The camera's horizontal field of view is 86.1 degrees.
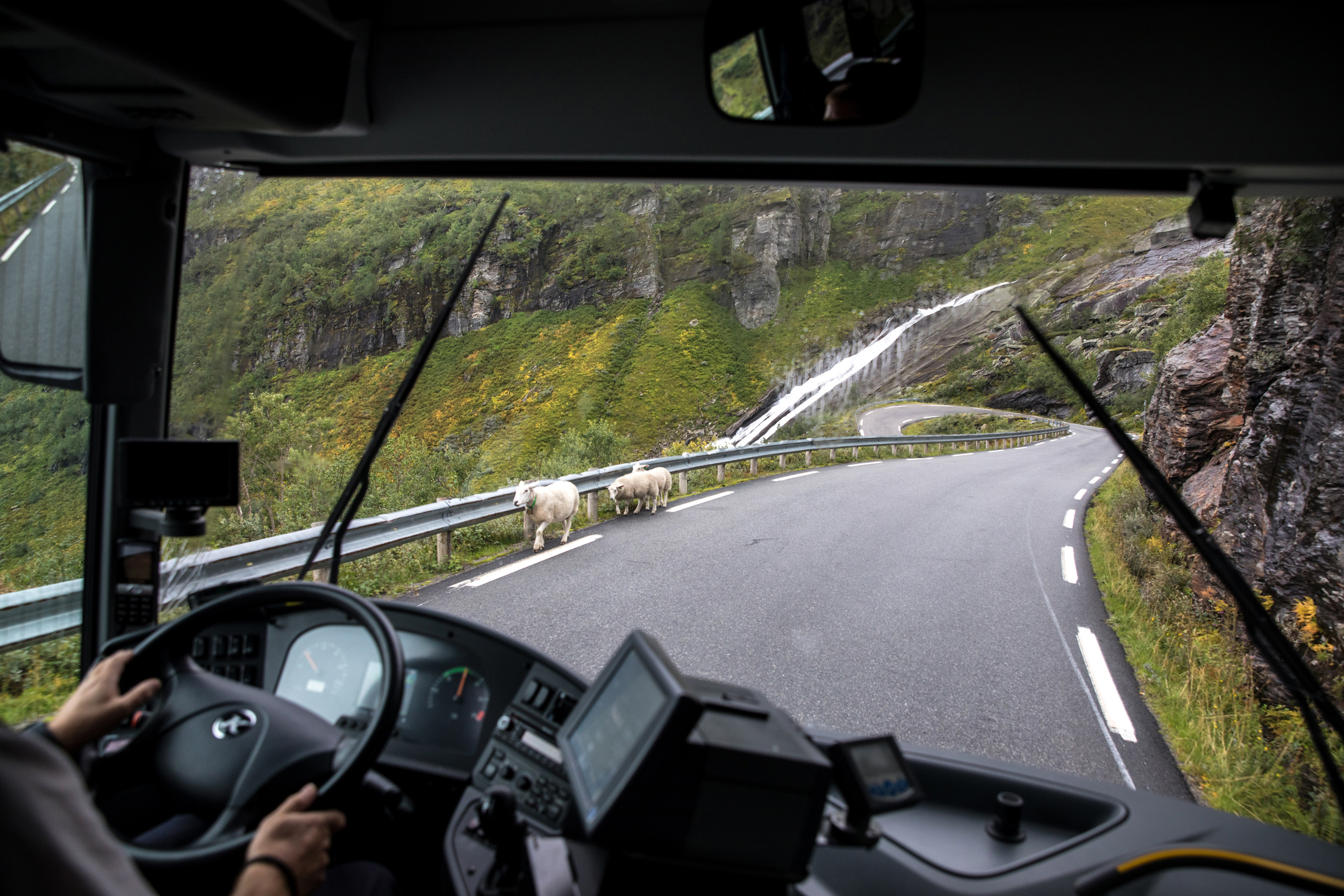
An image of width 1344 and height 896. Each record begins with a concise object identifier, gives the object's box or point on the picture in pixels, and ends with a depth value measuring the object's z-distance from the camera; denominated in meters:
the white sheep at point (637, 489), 9.80
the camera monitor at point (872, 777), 1.41
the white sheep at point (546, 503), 7.96
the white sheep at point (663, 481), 10.14
